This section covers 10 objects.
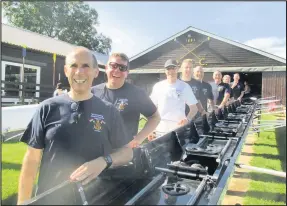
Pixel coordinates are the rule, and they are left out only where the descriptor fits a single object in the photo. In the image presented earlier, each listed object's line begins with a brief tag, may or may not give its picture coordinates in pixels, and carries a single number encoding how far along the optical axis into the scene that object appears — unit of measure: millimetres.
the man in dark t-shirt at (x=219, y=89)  4379
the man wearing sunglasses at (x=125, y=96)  1629
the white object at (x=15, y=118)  4199
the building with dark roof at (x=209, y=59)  9408
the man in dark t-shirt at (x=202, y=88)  3320
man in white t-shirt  2394
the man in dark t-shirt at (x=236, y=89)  5614
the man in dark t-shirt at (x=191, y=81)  2838
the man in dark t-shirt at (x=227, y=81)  4692
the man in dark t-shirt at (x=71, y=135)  1015
